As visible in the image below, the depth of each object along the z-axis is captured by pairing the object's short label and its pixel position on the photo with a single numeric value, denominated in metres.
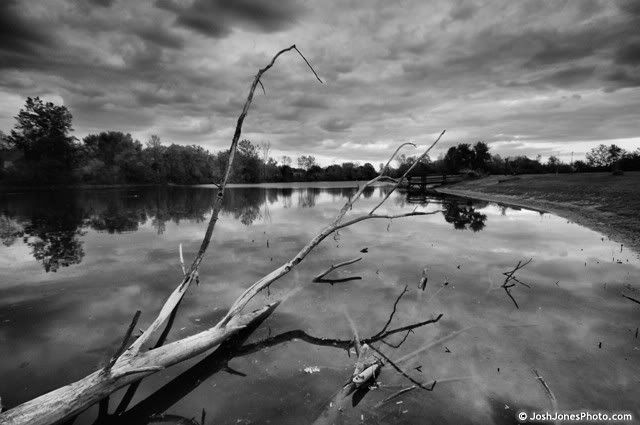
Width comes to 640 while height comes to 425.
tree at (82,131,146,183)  84.56
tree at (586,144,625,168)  82.62
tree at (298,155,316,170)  183.12
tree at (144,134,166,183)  100.81
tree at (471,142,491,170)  83.50
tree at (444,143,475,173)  83.81
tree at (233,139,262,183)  124.02
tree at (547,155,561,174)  96.85
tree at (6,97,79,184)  69.88
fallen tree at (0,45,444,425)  3.43
